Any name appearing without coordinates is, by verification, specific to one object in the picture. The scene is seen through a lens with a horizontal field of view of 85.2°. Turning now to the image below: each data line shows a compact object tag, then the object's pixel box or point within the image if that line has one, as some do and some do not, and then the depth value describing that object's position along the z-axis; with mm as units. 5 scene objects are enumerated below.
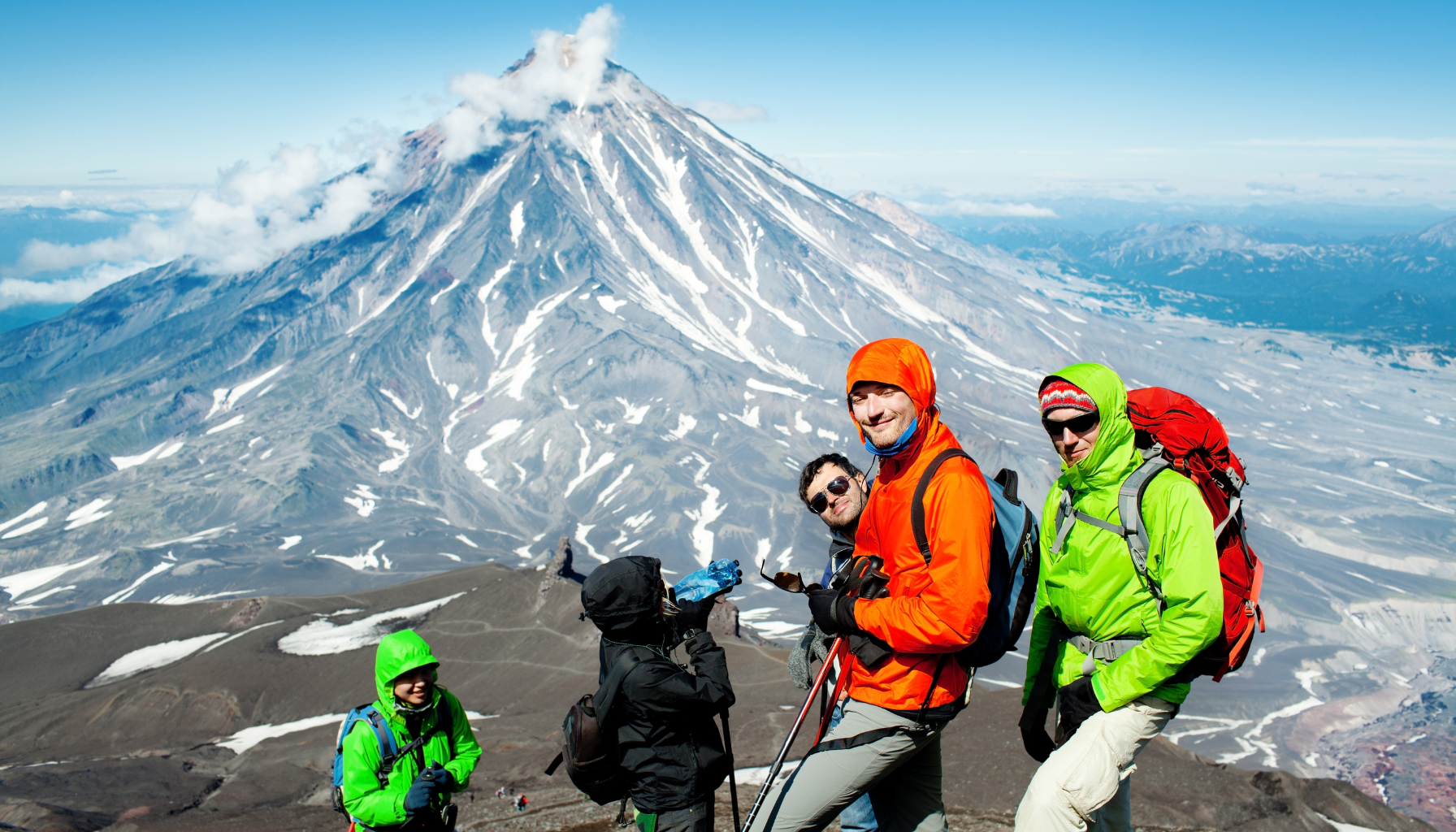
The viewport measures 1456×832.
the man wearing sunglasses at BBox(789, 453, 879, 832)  5215
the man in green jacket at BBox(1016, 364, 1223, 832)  4086
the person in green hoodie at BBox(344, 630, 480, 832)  5738
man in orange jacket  4246
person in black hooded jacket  4902
